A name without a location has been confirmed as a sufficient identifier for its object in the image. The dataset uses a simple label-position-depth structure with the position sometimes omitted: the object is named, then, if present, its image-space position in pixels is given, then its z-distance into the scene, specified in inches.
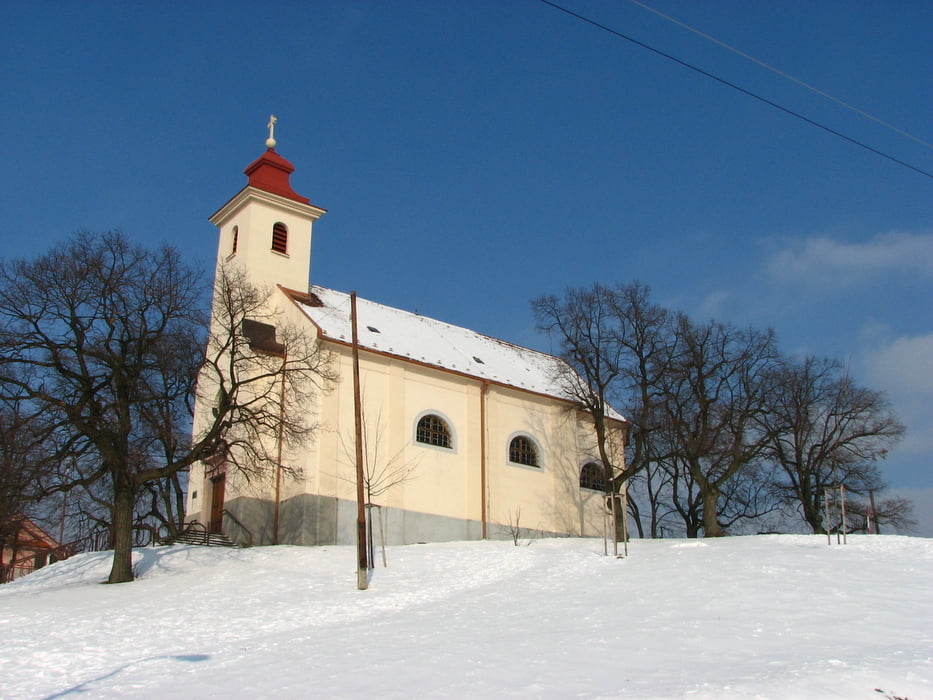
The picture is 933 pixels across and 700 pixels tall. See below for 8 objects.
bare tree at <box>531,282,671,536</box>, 1187.3
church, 1098.7
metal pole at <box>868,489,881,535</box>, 1308.1
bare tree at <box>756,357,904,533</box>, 1326.3
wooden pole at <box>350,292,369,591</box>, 792.3
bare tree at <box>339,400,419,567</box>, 1110.4
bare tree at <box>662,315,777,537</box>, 1184.2
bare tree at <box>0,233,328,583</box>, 864.9
